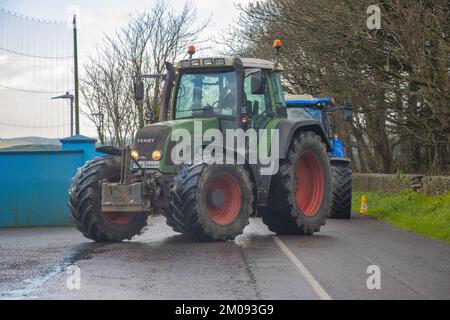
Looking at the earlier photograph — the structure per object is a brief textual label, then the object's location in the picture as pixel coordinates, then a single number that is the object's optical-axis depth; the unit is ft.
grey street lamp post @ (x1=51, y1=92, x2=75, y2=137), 93.95
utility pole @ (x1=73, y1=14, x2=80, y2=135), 99.59
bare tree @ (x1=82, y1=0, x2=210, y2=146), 118.83
